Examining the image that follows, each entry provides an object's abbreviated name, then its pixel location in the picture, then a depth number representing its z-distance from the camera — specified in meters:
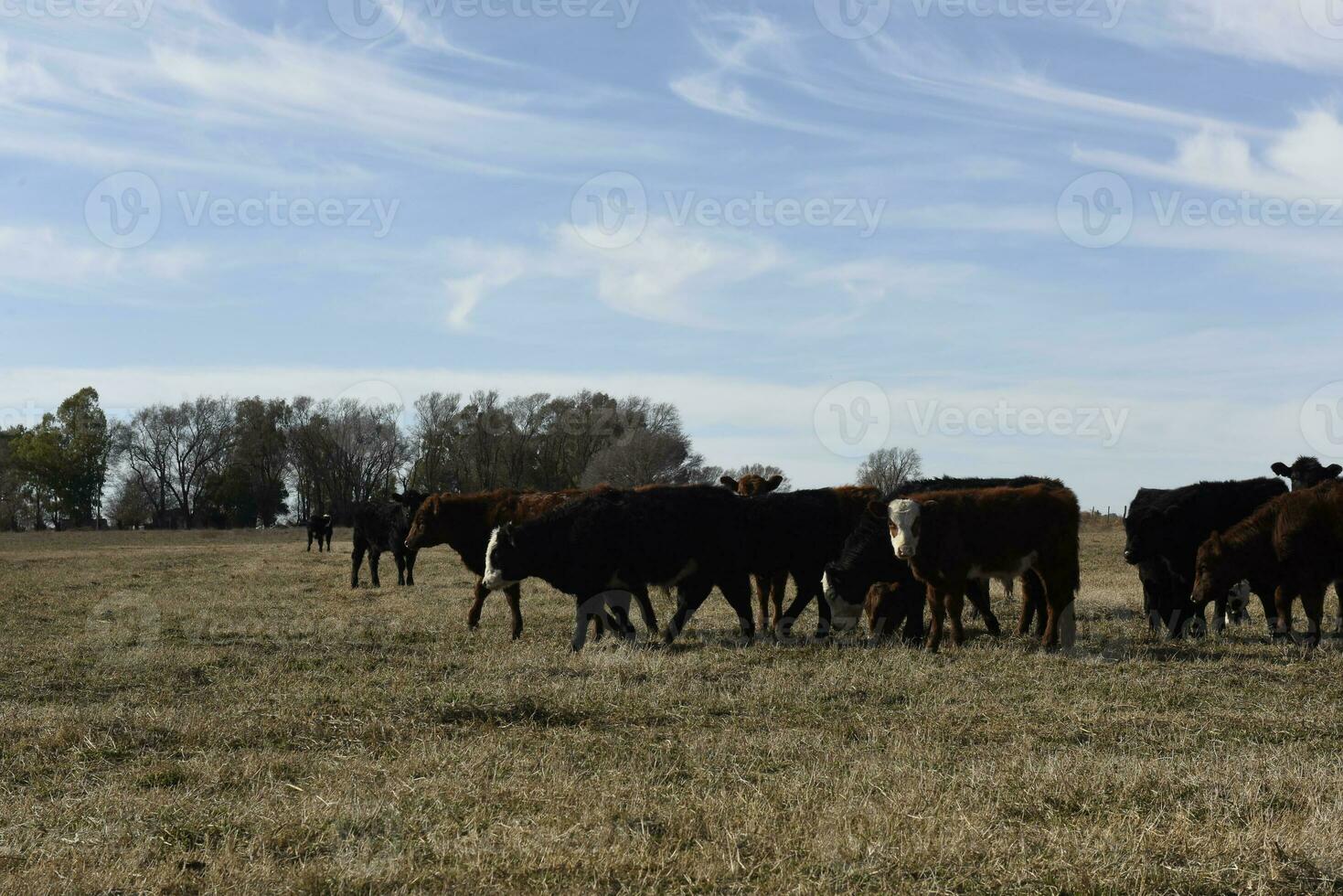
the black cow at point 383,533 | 23.70
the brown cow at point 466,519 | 17.34
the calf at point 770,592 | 15.29
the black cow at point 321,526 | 40.19
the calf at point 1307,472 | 16.25
